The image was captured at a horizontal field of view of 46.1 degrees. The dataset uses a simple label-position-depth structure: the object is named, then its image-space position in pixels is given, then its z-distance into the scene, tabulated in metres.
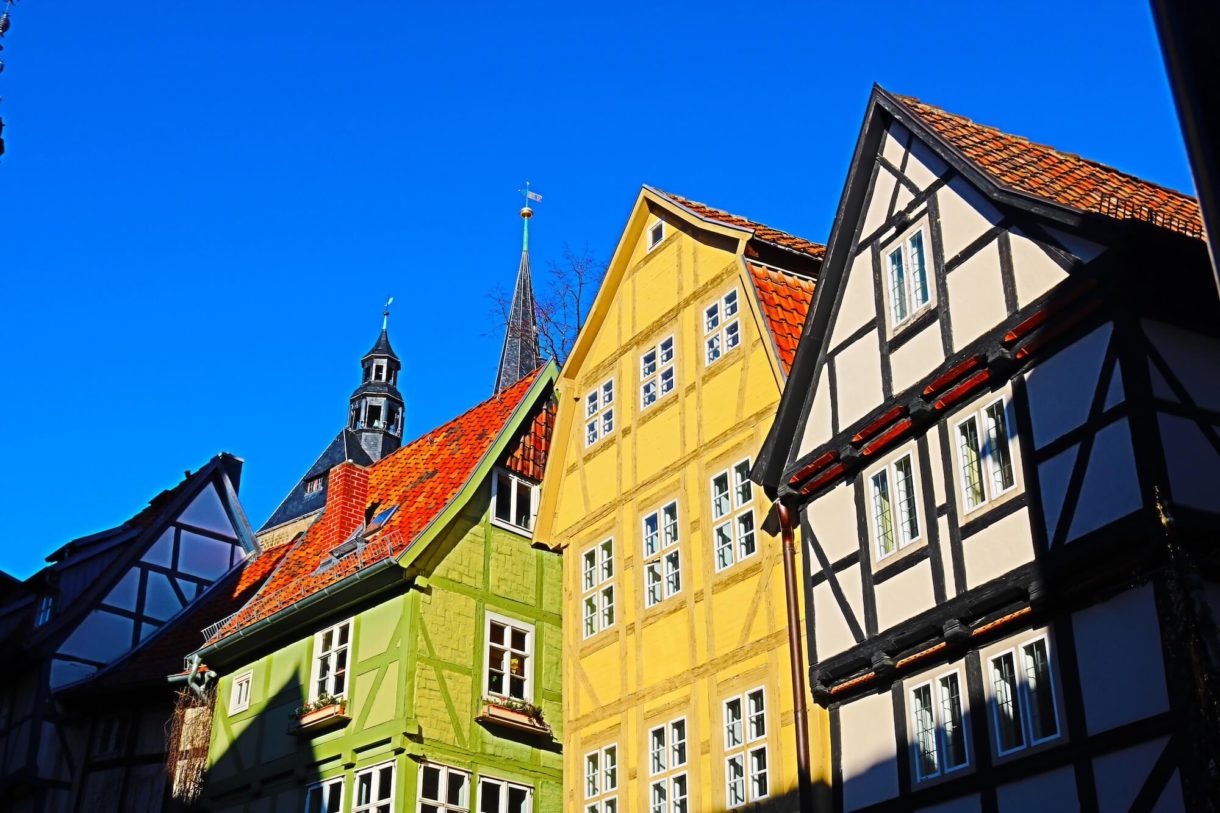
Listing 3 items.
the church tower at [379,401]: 67.12
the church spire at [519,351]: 61.78
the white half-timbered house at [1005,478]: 12.48
